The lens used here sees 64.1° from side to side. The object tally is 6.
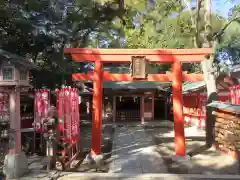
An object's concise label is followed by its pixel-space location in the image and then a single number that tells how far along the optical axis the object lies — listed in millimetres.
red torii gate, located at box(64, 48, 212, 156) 6873
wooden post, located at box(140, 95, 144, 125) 15103
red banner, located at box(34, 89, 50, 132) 6491
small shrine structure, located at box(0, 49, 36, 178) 4889
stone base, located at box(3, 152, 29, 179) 4887
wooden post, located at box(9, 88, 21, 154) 5037
